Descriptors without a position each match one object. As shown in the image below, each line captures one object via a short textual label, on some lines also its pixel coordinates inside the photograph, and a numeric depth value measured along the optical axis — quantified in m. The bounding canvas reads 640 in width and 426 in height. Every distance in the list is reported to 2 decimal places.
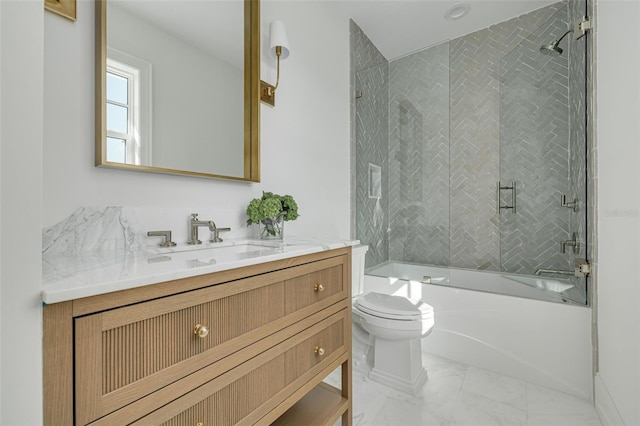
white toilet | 1.69
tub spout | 2.18
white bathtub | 1.74
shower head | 2.33
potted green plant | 1.47
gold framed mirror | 1.07
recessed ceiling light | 2.44
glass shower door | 2.27
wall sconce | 1.64
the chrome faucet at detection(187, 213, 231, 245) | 1.27
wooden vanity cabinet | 0.56
